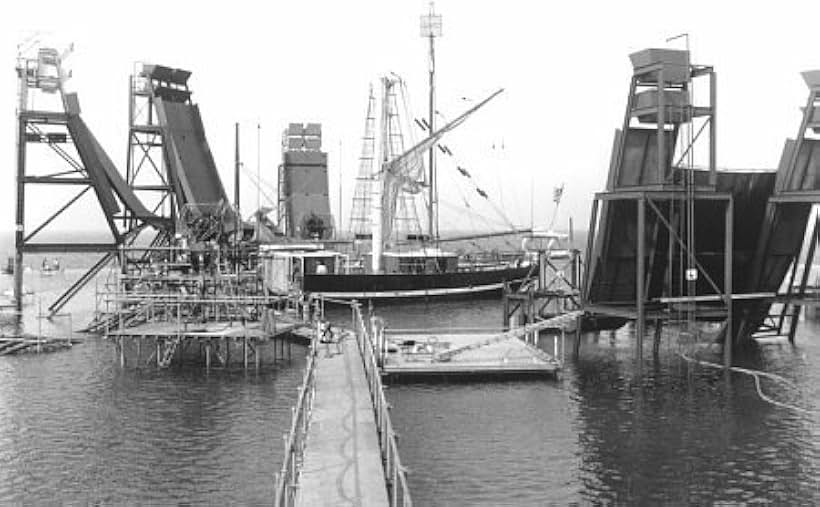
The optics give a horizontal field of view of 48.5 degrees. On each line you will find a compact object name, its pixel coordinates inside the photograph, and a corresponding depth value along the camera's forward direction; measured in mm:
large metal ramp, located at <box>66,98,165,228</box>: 63438
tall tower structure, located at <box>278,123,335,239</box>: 112125
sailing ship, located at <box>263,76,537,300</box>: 75812
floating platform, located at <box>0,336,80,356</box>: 46750
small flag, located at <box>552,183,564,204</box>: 56834
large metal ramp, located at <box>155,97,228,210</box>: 70688
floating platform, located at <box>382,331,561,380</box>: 38188
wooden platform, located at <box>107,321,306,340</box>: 41719
